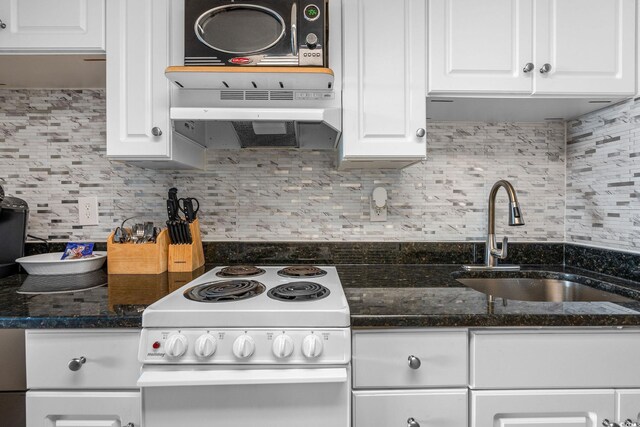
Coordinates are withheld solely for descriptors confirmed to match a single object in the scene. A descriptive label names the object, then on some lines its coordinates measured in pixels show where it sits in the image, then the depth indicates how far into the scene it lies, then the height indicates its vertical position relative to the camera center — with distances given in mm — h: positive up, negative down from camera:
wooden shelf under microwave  1163 +464
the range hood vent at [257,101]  1171 +409
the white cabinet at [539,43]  1284 +633
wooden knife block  1442 -215
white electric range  877 -420
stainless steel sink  1474 -357
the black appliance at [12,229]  1454 -92
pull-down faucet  1527 -188
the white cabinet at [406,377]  940 -474
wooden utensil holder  1391 -207
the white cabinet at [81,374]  929 -460
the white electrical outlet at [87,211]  1612 -15
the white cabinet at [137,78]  1271 +493
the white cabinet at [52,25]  1265 +688
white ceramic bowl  1383 -240
